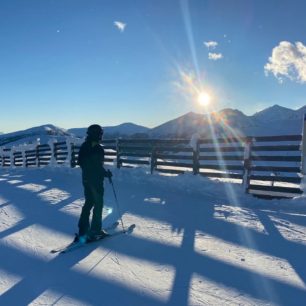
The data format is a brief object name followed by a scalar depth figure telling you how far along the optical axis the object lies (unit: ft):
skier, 20.21
